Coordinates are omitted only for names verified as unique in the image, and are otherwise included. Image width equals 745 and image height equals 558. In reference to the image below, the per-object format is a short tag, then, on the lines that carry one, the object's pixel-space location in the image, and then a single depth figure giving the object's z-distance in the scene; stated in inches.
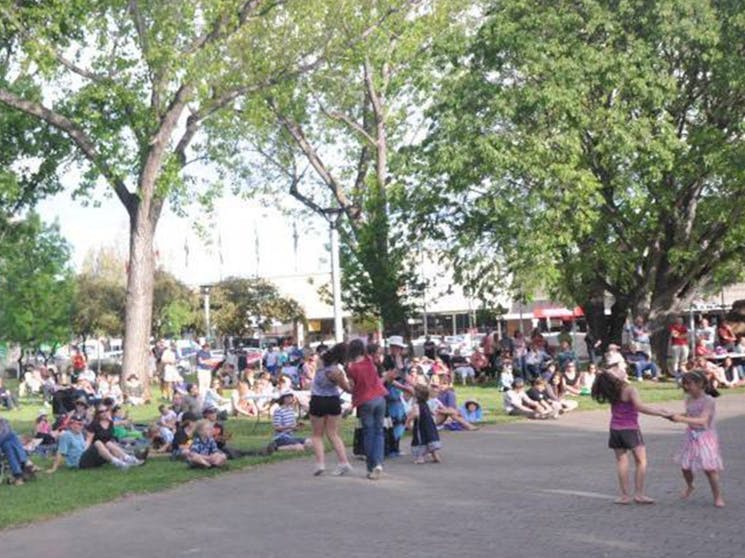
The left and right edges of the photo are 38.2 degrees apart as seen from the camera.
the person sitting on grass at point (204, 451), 569.0
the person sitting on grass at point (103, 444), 605.6
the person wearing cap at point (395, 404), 573.0
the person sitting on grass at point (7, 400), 1166.3
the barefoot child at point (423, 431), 549.3
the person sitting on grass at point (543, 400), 786.2
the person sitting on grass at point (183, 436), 624.8
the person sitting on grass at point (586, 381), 953.4
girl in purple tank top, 396.5
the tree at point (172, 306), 2442.2
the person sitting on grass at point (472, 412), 767.7
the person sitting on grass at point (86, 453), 604.4
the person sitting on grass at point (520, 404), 788.0
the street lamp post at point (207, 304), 2266.2
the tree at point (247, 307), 2554.1
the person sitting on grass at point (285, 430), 637.9
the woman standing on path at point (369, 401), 495.2
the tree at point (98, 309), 2409.0
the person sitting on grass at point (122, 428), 704.4
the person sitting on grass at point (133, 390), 1093.0
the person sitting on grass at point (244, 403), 893.2
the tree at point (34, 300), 1988.2
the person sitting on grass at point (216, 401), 846.3
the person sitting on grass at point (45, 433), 707.4
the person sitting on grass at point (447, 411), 712.4
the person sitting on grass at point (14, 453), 553.3
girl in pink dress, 384.8
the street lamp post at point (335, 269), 836.1
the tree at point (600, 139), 1057.5
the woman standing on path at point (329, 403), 498.9
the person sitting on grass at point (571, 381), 925.2
